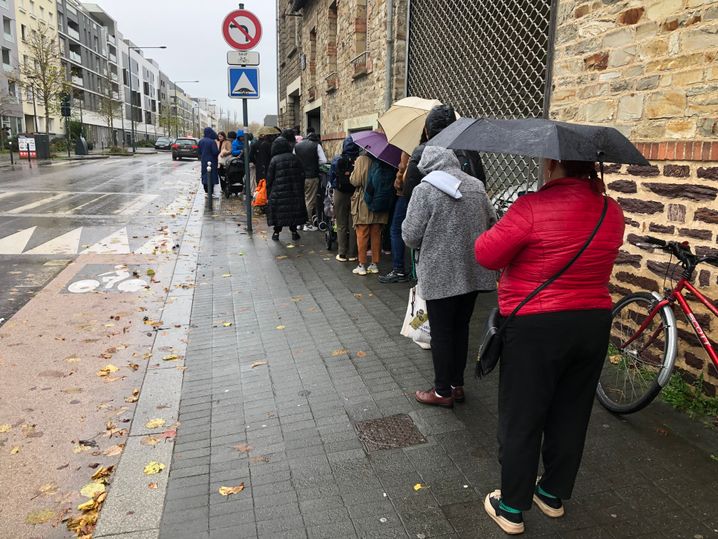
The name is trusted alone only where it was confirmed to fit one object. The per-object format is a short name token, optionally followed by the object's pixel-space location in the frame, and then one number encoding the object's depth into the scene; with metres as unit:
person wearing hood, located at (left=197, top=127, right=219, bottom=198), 14.54
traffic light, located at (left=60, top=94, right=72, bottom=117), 36.88
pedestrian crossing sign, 9.80
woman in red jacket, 2.30
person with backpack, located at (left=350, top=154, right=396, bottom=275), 6.99
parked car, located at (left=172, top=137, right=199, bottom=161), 39.91
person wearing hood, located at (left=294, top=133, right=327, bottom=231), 9.88
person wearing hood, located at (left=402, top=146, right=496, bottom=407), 3.49
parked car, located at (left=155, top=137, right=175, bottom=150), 61.69
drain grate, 3.37
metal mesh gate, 6.41
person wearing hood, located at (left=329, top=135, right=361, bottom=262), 7.69
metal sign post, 9.52
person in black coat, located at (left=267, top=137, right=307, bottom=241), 9.15
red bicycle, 3.44
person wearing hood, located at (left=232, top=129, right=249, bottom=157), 15.51
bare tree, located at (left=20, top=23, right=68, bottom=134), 36.28
